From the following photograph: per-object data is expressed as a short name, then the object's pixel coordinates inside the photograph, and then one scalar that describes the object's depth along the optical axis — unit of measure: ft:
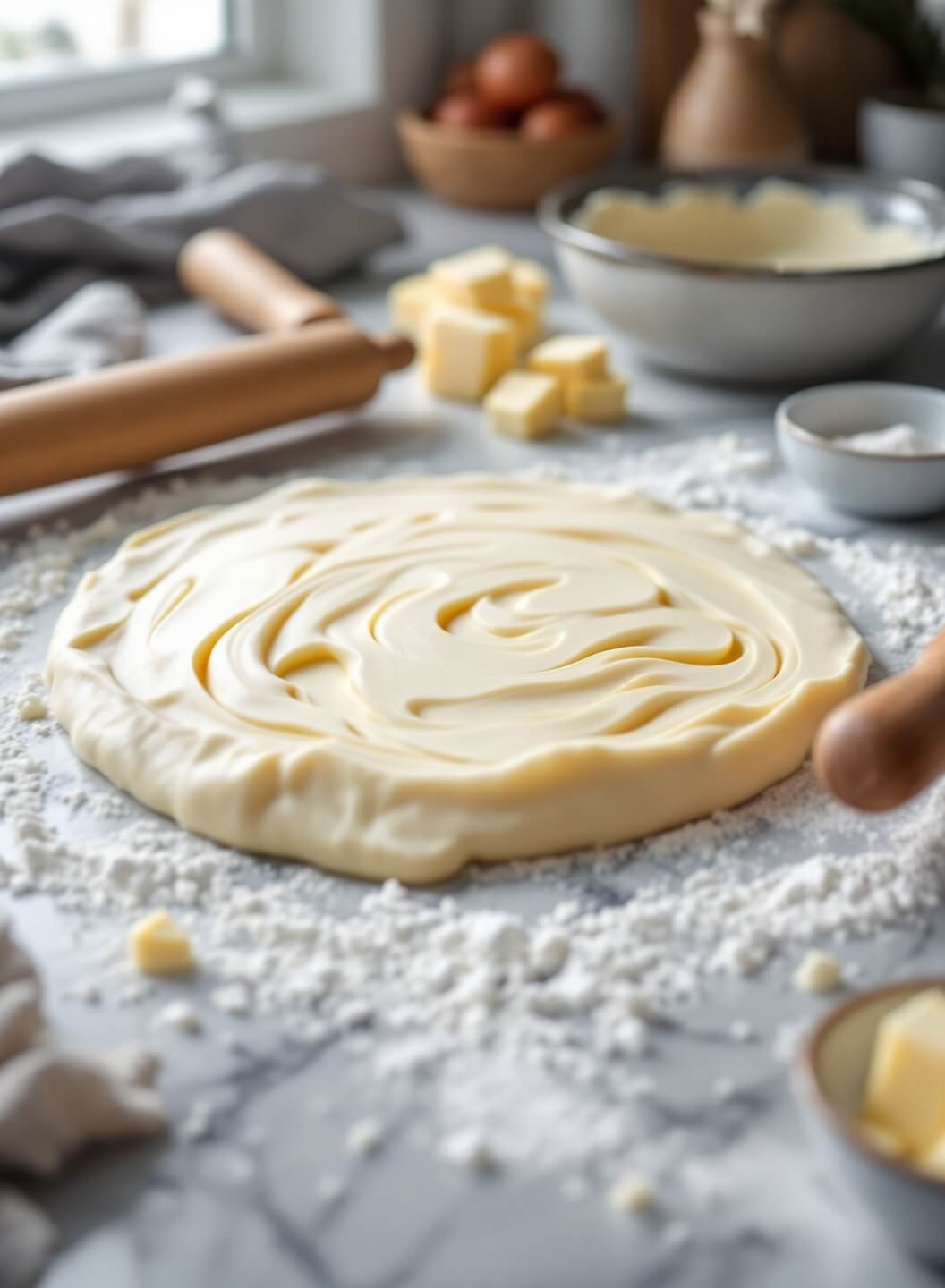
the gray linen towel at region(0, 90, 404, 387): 5.55
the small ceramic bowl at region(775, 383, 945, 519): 4.43
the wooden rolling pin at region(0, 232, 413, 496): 4.48
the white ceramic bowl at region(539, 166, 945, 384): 5.07
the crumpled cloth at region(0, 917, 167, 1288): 2.22
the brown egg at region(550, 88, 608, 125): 7.29
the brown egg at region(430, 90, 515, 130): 7.36
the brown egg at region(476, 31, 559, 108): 7.28
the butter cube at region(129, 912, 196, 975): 2.81
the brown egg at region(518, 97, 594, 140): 7.17
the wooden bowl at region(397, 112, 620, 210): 7.20
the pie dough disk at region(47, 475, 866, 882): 3.15
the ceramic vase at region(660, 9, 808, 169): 6.70
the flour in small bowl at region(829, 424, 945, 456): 4.56
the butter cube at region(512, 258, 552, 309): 5.98
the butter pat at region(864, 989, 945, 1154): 2.21
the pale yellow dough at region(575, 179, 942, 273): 5.94
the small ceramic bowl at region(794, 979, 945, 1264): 2.06
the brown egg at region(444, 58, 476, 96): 7.57
